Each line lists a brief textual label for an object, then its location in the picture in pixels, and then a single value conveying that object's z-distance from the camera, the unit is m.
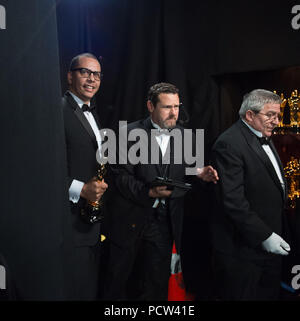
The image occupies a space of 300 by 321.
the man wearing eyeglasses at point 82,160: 1.90
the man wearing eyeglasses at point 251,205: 1.93
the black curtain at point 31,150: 1.31
